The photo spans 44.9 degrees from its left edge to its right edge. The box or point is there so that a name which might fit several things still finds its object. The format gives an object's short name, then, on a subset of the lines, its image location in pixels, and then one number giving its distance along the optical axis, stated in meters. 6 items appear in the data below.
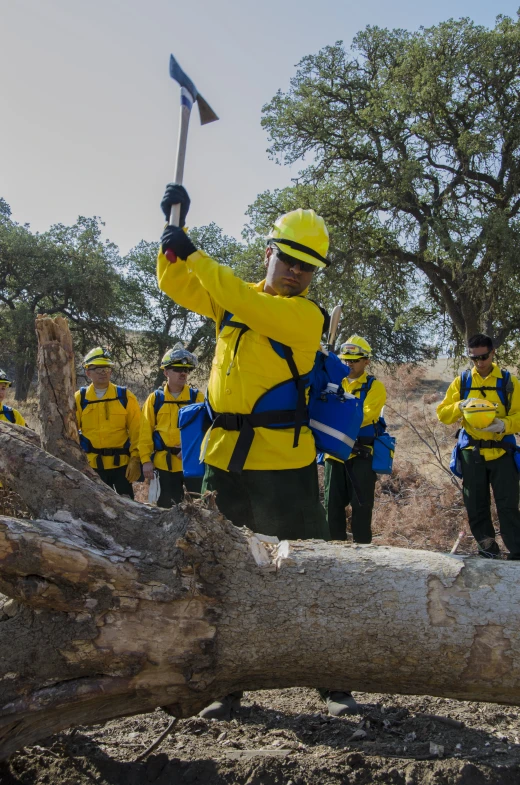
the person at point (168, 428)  6.66
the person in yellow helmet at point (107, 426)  6.84
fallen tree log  2.31
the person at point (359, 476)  6.19
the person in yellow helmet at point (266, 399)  3.21
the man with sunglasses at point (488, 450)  6.04
